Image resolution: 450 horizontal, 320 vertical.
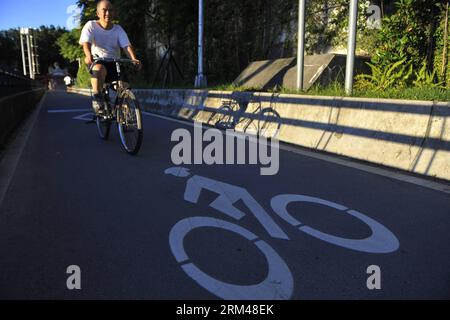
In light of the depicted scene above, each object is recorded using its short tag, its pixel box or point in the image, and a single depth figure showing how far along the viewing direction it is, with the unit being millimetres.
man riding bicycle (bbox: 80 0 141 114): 6594
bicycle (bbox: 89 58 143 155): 5996
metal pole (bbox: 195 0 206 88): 15141
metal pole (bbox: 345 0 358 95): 6773
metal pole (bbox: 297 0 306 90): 8164
